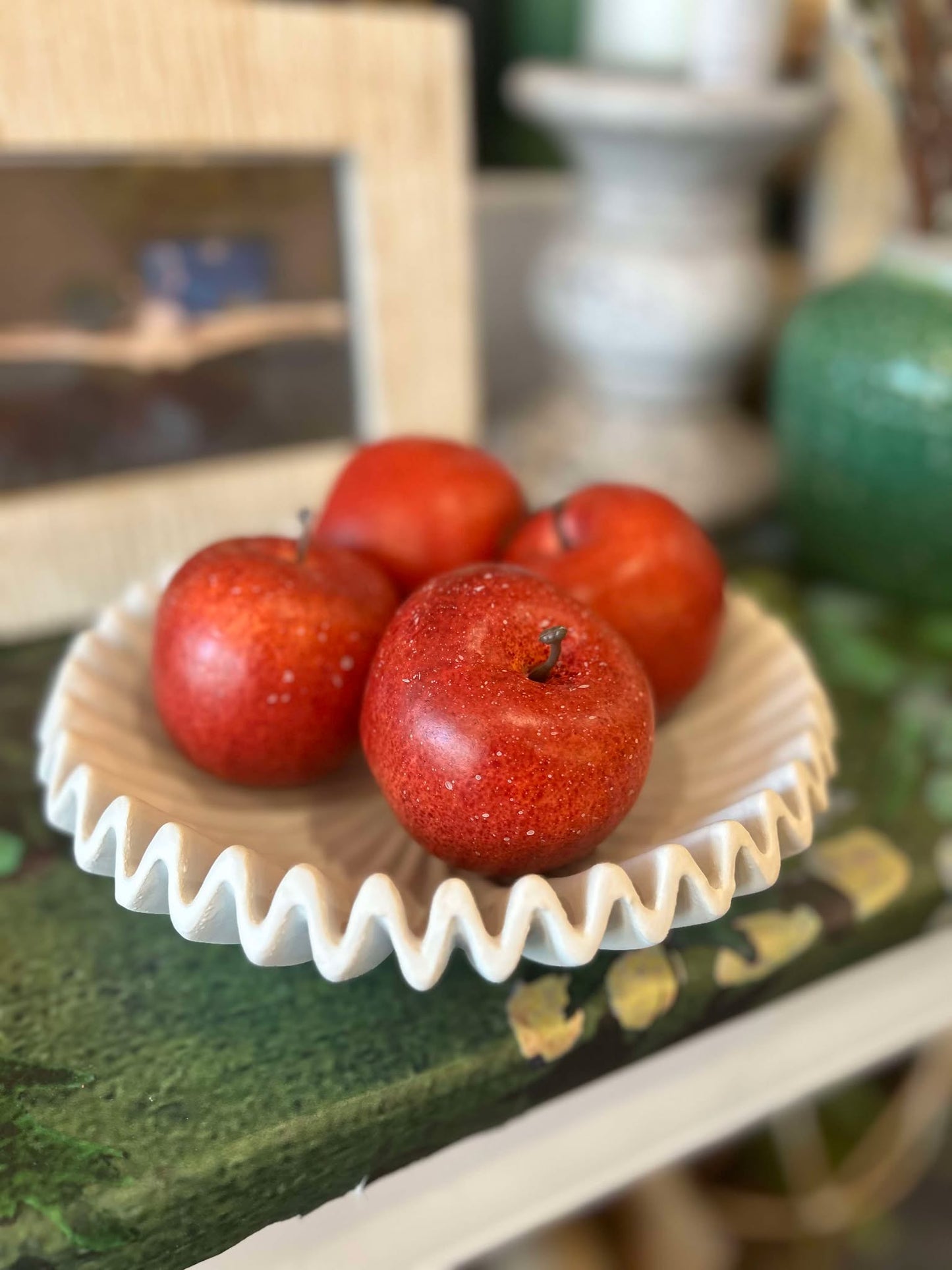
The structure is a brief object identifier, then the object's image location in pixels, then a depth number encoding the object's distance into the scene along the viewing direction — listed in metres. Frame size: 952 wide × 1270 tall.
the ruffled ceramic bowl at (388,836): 0.26
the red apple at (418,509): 0.39
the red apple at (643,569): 0.36
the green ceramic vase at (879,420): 0.53
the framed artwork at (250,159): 0.47
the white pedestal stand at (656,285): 0.58
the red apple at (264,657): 0.33
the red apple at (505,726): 0.28
